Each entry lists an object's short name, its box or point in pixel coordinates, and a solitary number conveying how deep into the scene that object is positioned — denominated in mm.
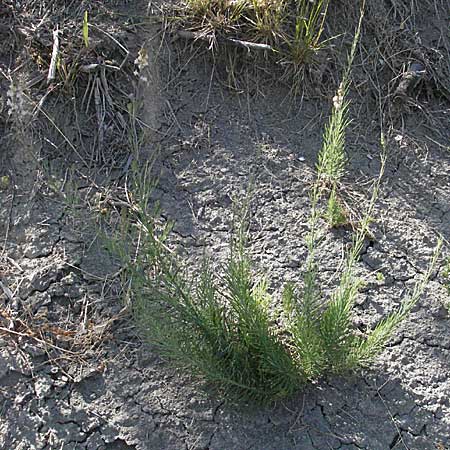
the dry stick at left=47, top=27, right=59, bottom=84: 2891
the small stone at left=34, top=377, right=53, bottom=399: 2363
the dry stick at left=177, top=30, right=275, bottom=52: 2961
